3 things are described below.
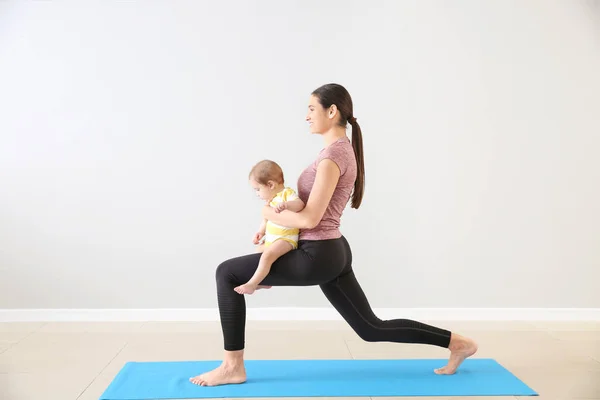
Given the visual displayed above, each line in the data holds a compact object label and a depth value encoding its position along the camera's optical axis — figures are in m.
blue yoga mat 2.75
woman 2.70
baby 2.71
